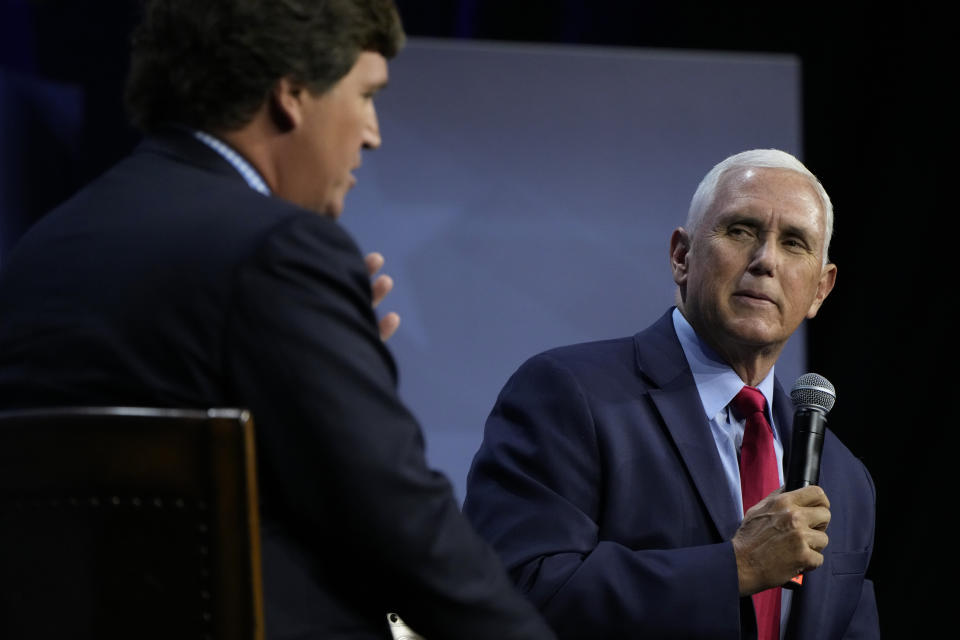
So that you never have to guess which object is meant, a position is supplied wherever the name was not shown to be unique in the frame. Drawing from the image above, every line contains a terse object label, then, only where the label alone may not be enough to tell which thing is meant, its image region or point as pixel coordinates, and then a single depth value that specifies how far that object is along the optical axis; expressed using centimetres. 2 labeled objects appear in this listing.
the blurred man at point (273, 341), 524
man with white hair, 573
